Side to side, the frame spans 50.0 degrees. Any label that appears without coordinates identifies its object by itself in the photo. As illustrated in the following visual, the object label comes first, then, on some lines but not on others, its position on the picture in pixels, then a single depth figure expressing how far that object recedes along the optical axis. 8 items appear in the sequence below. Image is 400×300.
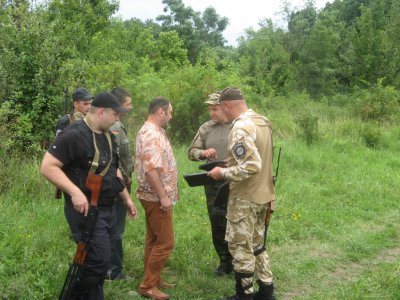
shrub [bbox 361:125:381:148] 11.67
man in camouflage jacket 3.78
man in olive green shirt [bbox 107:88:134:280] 4.39
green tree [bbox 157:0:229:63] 35.03
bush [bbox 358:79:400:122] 15.20
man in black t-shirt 3.17
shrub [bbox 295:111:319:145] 11.30
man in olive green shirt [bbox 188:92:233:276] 4.64
